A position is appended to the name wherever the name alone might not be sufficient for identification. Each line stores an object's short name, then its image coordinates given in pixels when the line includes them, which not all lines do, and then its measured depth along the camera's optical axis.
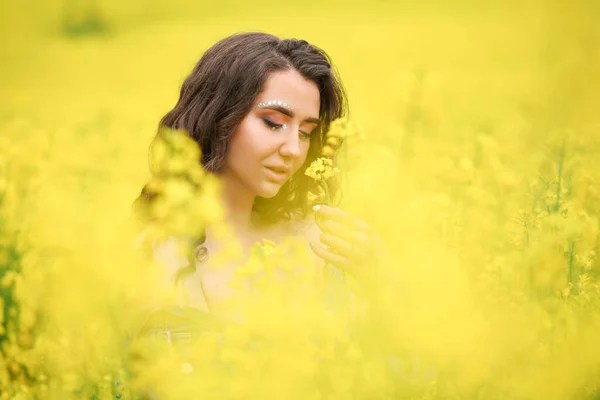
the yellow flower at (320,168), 2.27
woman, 2.50
